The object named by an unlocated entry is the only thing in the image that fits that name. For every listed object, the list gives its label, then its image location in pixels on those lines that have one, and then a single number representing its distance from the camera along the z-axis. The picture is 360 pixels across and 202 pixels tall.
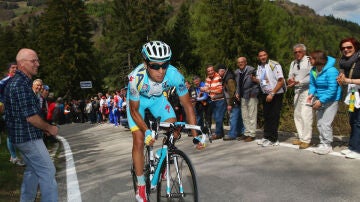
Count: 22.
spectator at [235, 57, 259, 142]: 9.30
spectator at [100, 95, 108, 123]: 25.34
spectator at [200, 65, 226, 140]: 10.53
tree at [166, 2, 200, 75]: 49.78
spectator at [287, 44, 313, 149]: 7.83
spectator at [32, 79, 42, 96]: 7.04
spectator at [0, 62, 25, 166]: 6.08
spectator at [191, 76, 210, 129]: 11.85
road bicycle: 3.91
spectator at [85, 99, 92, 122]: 26.55
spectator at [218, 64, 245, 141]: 9.98
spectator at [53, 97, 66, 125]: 26.41
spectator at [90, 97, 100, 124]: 26.42
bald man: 4.01
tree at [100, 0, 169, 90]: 46.19
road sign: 40.91
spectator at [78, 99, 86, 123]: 30.52
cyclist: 4.20
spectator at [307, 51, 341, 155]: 7.07
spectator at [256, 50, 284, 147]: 8.43
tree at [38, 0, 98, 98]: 55.28
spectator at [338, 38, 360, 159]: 6.48
